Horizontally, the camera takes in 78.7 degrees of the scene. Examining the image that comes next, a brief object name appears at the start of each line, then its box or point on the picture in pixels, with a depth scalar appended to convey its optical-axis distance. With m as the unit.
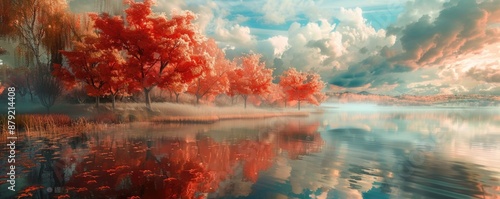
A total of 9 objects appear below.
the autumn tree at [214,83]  39.75
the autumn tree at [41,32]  23.75
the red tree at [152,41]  25.44
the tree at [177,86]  27.43
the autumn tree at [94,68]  25.23
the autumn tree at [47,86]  25.42
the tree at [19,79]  43.22
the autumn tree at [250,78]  46.88
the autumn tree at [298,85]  63.42
